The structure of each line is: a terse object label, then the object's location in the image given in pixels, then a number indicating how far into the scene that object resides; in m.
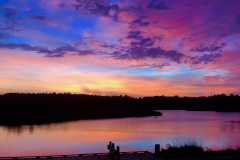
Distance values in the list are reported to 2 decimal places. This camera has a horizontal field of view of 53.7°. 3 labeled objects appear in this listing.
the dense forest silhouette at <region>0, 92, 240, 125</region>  55.83
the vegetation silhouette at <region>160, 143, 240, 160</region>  12.12
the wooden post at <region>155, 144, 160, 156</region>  12.50
